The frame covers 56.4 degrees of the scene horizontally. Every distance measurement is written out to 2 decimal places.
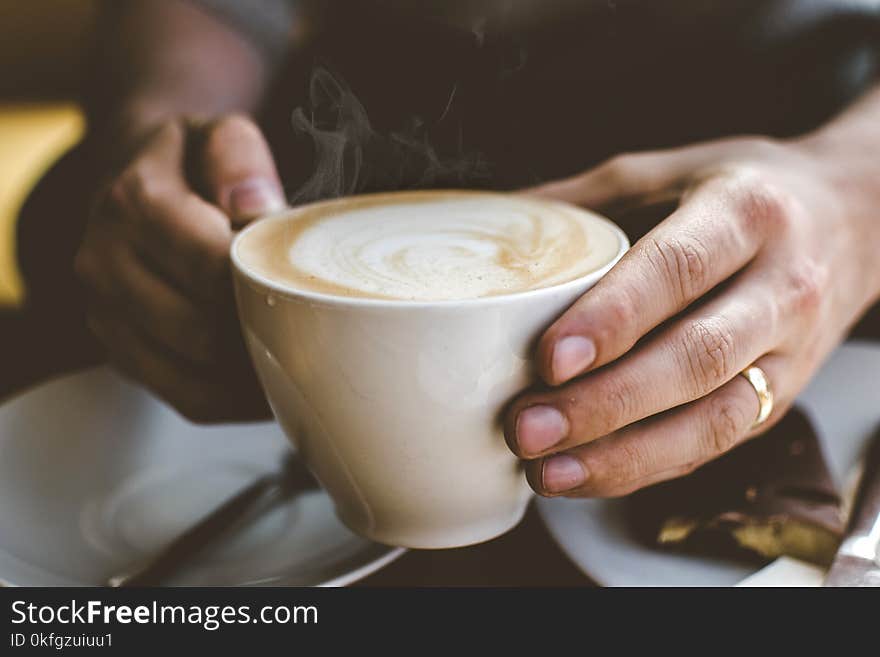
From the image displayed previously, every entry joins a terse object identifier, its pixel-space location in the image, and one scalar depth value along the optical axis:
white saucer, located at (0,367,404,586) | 0.43
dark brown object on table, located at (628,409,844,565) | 0.43
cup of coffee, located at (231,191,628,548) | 0.36
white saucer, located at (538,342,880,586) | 0.42
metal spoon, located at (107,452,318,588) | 0.43
